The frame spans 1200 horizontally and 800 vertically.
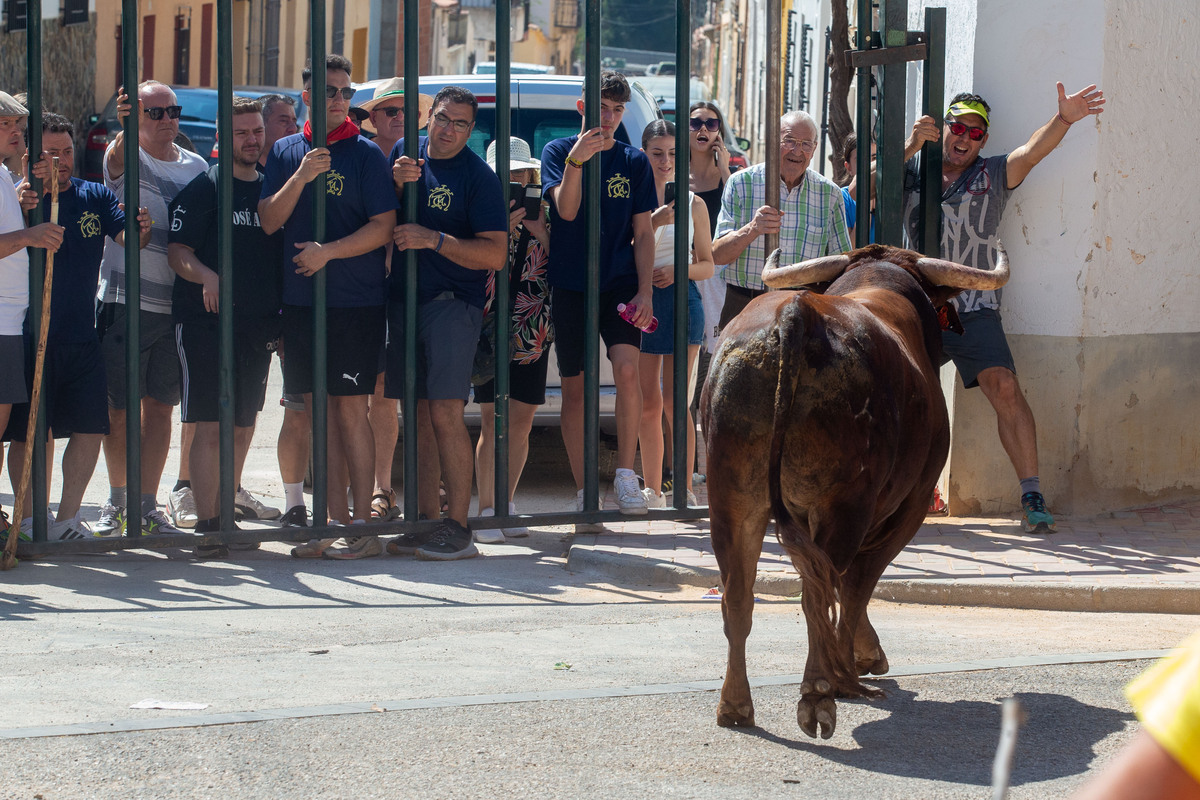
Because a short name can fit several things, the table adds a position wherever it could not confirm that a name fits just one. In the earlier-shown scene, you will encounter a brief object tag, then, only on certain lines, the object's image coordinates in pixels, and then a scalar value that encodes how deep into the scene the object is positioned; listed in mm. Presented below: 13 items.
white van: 18047
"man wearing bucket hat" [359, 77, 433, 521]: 14836
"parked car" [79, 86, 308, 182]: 35031
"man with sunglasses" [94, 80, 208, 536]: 14656
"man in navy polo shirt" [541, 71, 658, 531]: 14531
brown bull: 8406
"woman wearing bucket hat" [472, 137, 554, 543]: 14828
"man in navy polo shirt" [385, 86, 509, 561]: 13547
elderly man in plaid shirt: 15328
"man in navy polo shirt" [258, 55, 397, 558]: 13391
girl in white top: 15391
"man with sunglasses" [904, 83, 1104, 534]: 14883
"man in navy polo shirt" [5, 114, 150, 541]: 13492
